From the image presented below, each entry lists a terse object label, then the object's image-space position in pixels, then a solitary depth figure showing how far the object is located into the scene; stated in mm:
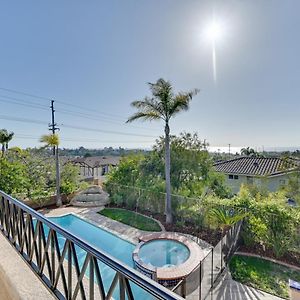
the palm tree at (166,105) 11156
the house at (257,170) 16516
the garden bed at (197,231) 9391
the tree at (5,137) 20503
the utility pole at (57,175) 14667
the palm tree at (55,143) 14727
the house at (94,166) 41156
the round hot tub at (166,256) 6691
